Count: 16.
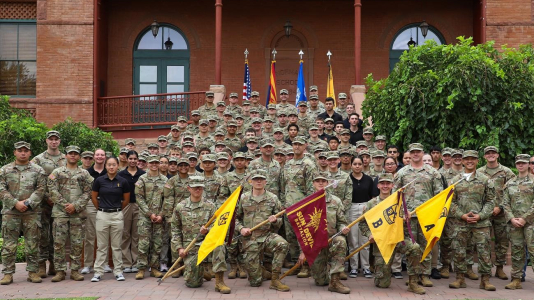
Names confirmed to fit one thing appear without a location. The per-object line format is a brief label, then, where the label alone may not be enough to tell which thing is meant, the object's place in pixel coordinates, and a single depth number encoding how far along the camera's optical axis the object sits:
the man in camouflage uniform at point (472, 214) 9.33
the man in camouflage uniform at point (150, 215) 10.05
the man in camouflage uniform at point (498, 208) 10.05
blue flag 18.31
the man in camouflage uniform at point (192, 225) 9.23
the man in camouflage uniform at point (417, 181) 9.77
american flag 18.79
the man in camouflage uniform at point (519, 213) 9.32
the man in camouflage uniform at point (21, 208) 9.64
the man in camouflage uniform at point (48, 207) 10.05
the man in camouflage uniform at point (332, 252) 8.97
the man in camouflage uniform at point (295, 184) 10.09
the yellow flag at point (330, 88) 18.94
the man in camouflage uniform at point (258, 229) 9.19
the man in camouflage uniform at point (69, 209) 9.79
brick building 21.66
